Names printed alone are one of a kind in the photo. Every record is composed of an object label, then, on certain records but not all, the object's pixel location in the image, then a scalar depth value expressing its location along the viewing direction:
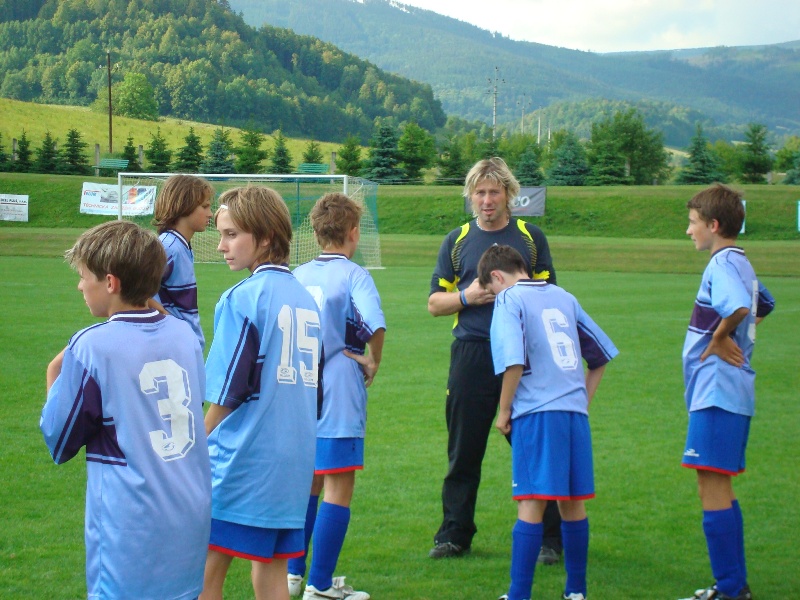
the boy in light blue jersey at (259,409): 3.17
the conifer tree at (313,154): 63.31
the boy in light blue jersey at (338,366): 4.31
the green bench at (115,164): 57.03
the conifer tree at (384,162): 55.94
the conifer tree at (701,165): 53.28
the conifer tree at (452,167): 57.96
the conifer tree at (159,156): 59.28
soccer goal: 30.05
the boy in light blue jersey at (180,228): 5.34
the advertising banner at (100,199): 40.06
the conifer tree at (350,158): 58.59
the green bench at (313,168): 60.63
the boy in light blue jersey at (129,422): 2.62
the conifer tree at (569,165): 55.94
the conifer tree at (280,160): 60.19
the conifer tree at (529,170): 56.78
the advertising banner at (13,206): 41.62
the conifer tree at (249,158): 61.91
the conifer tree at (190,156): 59.28
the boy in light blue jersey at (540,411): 4.06
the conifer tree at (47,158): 54.84
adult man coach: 4.96
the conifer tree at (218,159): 60.31
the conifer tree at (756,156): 55.50
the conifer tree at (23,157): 54.94
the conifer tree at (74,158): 54.88
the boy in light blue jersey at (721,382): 4.36
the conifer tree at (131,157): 58.12
